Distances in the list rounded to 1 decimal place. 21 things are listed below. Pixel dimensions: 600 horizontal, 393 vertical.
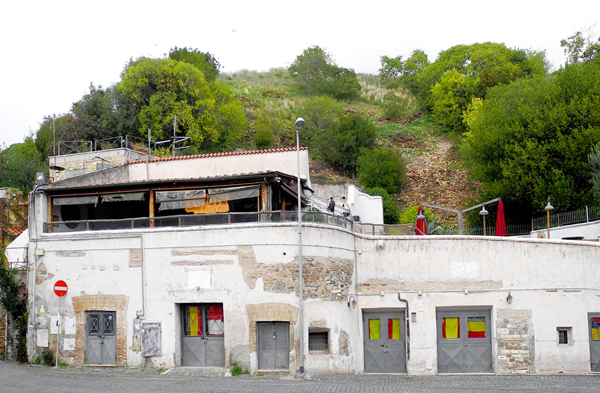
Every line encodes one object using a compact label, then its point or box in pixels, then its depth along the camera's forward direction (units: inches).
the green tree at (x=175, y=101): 1622.8
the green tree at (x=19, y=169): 1537.9
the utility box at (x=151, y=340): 710.5
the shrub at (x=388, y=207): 1526.8
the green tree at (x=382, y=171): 1715.1
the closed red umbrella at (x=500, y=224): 894.3
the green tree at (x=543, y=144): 1268.5
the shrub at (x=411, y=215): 1455.5
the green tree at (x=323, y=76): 2593.5
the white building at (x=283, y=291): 703.7
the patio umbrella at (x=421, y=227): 924.5
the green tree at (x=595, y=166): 1182.3
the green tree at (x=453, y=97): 2257.6
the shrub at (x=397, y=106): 2443.4
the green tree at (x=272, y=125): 1907.0
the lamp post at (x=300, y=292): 686.5
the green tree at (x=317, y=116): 2027.6
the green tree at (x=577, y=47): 2159.2
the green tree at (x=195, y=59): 2132.1
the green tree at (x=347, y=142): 1863.9
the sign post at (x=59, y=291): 732.0
